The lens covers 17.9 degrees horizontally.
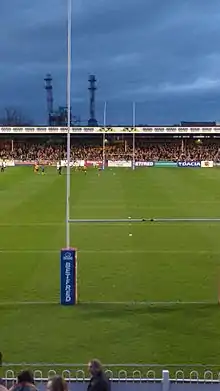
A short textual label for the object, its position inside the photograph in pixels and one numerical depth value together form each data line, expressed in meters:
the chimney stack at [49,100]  117.97
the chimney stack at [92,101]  105.21
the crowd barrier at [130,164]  91.06
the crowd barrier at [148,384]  8.01
